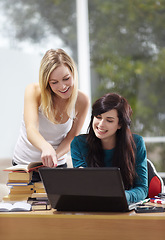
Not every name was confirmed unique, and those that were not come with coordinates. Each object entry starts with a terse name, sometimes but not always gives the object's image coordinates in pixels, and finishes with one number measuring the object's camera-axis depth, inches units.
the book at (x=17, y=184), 168.8
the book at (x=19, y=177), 168.8
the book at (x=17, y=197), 168.8
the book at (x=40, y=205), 161.5
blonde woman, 182.2
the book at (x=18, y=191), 169.3
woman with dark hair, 173.9
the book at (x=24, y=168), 167.9
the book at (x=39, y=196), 167.8
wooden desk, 153.1
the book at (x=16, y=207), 159.9
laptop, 153.4
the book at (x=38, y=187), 169.2
